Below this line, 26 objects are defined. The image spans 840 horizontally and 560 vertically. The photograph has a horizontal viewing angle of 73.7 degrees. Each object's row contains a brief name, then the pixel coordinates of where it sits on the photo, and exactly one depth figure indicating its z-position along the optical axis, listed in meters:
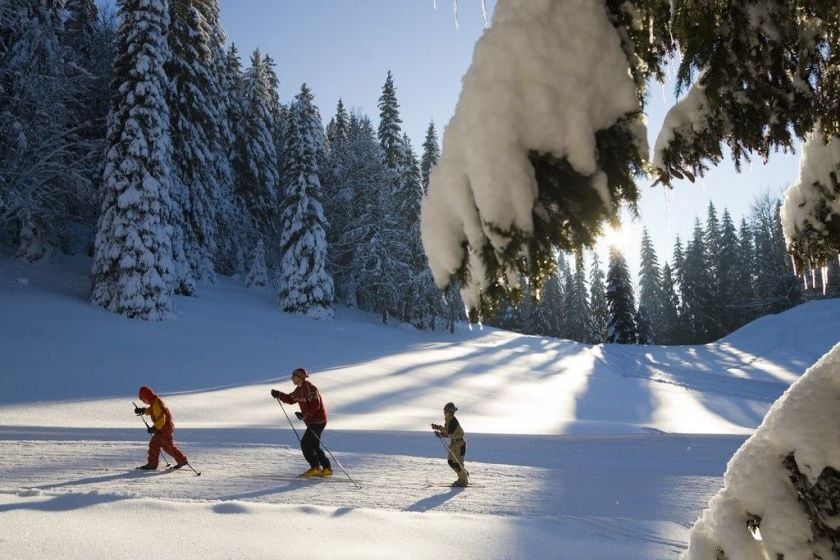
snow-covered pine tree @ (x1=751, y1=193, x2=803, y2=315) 57.06
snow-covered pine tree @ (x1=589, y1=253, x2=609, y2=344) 74.25
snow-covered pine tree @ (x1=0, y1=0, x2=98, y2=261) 19.39
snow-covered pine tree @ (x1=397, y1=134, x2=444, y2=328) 39.59
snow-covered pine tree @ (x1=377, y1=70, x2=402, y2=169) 43.78
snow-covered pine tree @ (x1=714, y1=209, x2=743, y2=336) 62.56
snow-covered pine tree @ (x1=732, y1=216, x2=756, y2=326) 61.59
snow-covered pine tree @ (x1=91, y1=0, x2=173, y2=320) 21.94
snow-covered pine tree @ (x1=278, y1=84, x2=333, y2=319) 32.75
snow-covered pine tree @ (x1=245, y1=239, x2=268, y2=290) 39.50
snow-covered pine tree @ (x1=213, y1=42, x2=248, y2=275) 37.25
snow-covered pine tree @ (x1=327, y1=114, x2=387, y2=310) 40.84
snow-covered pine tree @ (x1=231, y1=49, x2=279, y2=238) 42.44
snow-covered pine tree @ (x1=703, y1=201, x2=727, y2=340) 62.75
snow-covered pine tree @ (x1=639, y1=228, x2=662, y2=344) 74.59
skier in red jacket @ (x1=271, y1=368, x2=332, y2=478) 8.80
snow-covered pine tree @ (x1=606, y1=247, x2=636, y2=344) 54.34
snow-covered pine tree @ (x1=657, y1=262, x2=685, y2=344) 67.19
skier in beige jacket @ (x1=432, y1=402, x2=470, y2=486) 8.36
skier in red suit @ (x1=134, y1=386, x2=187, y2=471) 8.82
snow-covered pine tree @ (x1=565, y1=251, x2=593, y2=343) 72.50
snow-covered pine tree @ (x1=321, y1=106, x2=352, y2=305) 44.66
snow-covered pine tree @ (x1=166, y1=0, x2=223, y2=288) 29.39
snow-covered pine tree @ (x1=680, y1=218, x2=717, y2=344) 62.97
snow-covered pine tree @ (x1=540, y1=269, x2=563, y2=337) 74.62
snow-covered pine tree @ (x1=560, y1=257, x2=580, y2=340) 73.25
